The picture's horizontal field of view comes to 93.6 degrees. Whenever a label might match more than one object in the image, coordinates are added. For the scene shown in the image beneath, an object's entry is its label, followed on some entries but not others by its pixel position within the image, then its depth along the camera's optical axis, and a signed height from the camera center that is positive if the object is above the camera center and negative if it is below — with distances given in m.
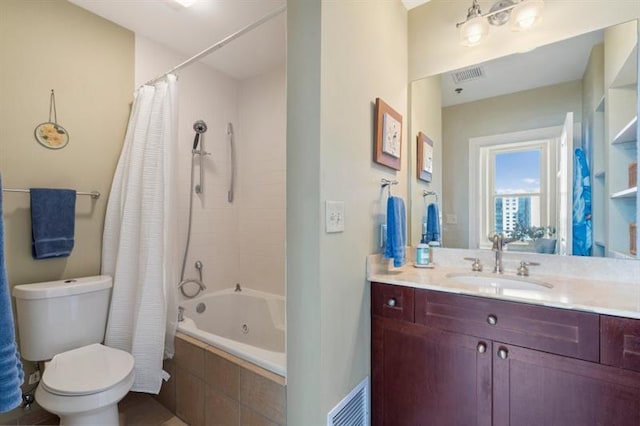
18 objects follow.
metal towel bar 1.88 +0.13
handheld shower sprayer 2.42 +0.69
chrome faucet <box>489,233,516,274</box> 1.62 -0.18
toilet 1.31 -0.73
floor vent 1.26 -0.88
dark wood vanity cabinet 1.02 -0.59
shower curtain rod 1.50 +0.99
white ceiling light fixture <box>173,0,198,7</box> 1.82 +1.30
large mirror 1.40 +0.36
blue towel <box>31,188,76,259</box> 1.66 -0.04
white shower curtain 1.72 -0.18
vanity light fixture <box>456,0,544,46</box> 1.52 +1.05
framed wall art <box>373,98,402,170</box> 1.55 +0.43
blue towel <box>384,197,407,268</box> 1.52 -0.10
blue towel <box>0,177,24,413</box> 0.63 -0.30
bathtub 2.38 -0.85
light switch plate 1.21 -0.01
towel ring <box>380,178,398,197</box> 1.63 +0.17
